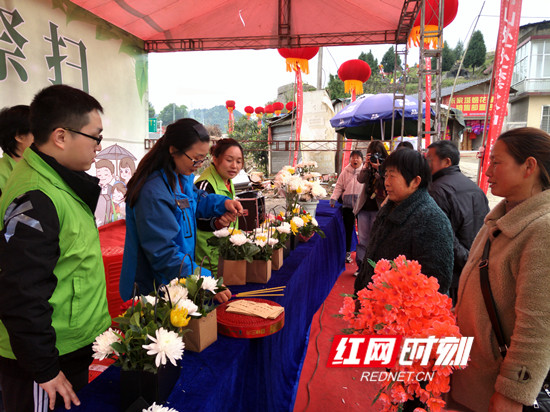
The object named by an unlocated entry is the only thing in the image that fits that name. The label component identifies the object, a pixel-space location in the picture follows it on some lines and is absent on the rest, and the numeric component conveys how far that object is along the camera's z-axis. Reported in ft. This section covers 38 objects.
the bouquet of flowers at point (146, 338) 2.85
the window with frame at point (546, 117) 68.39
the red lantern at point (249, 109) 65.83
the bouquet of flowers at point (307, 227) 9.65
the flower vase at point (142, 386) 2.93
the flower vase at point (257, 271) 6.05
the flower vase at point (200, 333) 3.82
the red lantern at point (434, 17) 15.22
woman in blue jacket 4.77
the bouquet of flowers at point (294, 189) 10.55
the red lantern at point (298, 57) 21.54
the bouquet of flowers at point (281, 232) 7.08
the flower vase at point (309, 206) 11.24
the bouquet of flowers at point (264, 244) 6.09
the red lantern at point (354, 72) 30.50
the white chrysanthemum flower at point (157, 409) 2.57
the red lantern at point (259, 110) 68.13
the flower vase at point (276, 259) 6.88
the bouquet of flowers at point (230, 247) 5.80
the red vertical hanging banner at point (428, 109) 15.74
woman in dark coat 5.51
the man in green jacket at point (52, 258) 3.09
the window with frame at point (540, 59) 63.67
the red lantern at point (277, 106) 62.49
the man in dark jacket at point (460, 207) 7.68
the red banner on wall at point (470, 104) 79.25
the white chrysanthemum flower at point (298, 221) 8.47
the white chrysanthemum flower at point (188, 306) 3.33
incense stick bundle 5.44
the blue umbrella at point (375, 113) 25.49
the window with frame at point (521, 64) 66.44
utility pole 62.28
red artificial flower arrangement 3.40
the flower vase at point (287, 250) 7.96
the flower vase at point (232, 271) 5.78
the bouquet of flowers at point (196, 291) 3.51
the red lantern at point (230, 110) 64.23
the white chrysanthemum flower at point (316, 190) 11.12
